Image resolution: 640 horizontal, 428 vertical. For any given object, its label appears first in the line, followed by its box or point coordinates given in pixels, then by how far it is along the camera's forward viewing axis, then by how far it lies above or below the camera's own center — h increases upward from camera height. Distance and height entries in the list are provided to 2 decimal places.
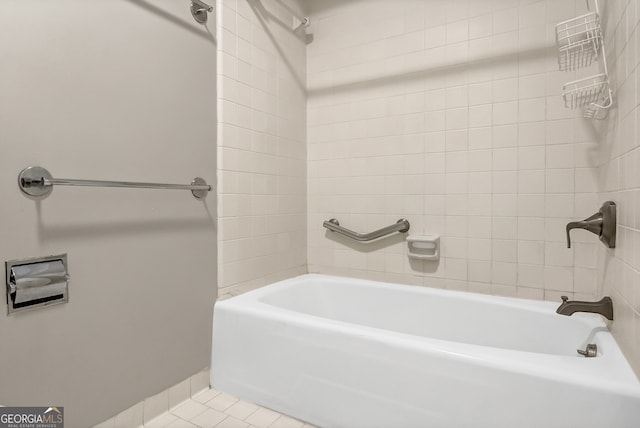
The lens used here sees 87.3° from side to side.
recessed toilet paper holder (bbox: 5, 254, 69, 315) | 0.99 -0.24
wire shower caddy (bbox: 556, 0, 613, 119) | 1.35 +0.66
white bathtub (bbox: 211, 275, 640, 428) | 0.94 -0.56
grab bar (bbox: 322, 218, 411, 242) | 1.98 -0.16
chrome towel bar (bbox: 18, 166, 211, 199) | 1.01 +0.07
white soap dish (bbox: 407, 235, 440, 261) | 1.85 -0.24
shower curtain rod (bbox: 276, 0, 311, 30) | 2.09 +1.17
